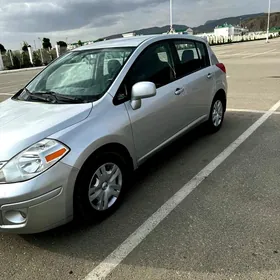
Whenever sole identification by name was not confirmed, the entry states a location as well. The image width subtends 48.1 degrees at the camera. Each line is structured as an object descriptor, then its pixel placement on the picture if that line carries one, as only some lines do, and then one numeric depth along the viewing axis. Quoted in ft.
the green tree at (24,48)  111.53
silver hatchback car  8.00
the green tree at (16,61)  101.90
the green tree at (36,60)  107.21
